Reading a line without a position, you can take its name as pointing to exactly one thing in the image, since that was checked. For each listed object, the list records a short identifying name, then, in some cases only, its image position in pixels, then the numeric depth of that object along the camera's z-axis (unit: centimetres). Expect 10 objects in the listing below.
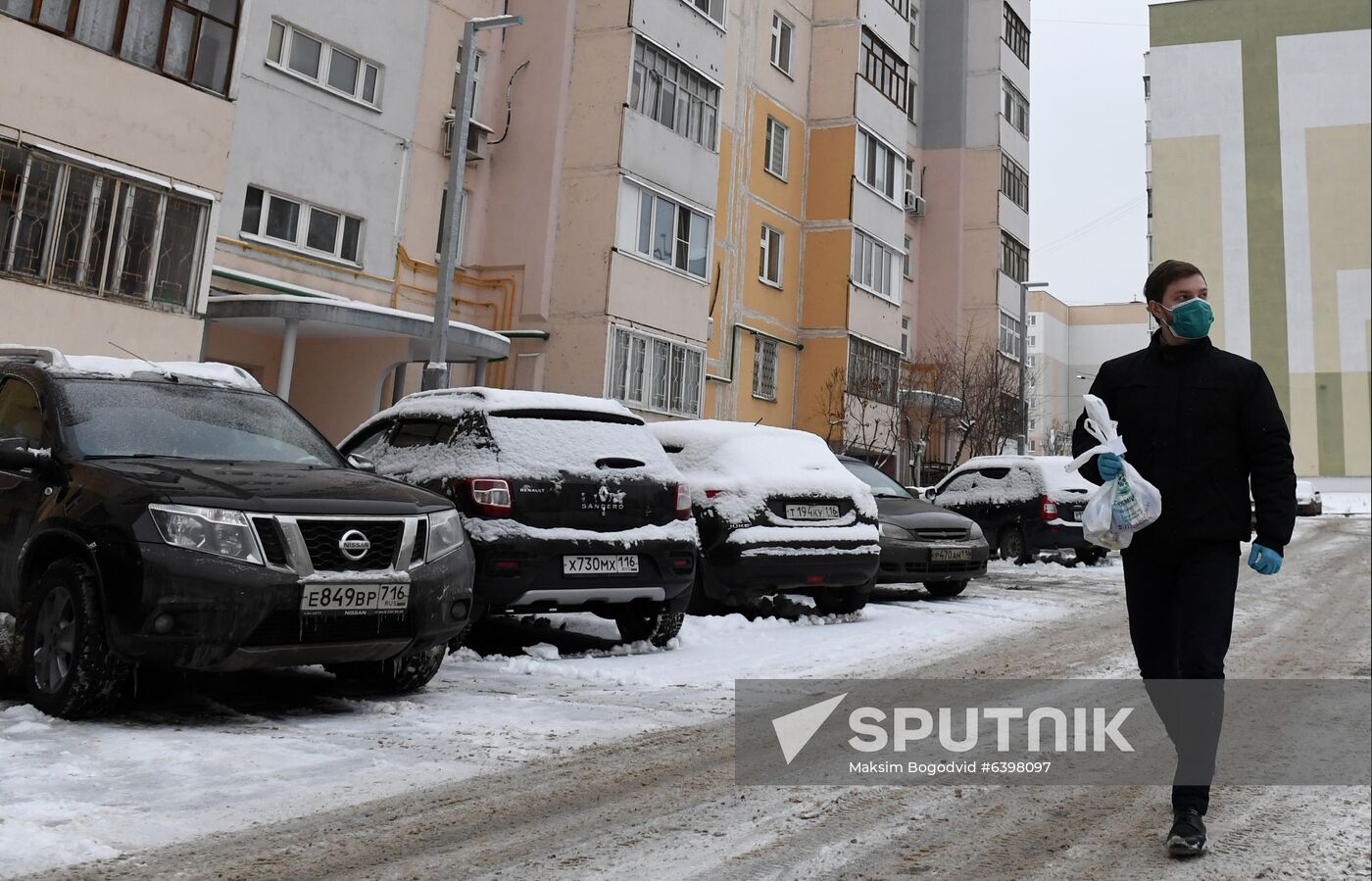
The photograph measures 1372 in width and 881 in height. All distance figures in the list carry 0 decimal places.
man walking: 382
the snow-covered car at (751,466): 930
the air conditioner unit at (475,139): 2145
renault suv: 707
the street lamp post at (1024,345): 3128
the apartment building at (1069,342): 9512
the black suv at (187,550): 507
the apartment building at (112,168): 1315
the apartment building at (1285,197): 4588
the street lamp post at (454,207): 1377
